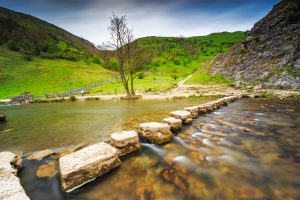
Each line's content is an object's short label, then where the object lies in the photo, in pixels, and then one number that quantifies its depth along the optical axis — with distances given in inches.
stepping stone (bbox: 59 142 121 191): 91.1
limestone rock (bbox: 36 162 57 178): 110.4
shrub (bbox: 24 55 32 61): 1810.3
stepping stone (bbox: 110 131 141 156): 127.4
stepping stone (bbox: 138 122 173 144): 149.6
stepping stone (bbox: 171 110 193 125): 201.8
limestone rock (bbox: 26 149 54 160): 132.7
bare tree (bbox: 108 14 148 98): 652.7
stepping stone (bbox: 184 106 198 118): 235.1
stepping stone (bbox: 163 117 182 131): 177.9
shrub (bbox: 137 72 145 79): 1302.3
